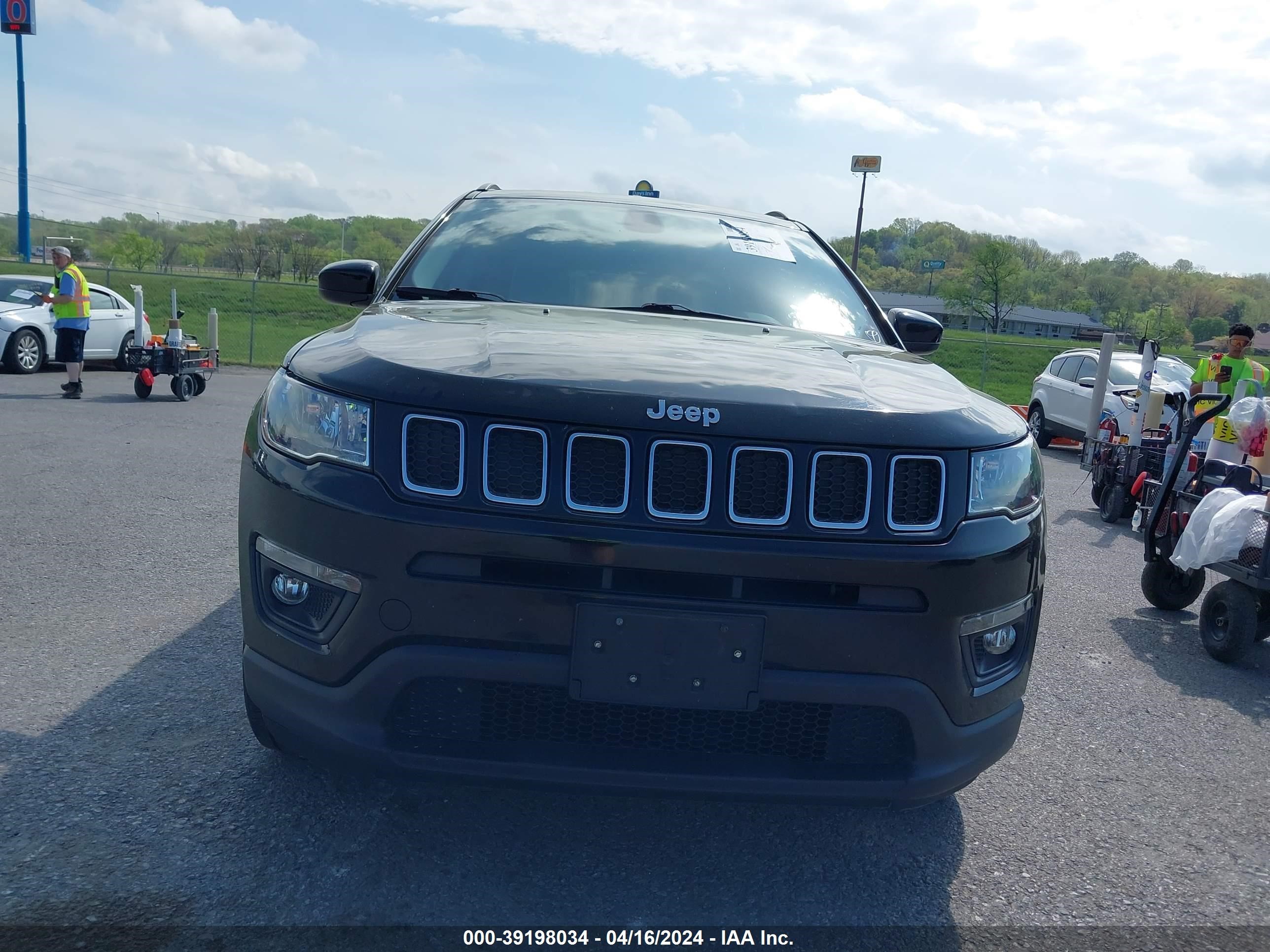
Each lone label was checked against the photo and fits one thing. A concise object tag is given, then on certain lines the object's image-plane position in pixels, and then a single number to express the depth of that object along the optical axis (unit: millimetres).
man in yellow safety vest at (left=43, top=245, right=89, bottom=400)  12992
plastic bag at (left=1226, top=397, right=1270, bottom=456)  6633
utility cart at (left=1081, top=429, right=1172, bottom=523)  8984
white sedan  15844
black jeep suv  2164
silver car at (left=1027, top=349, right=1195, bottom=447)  14461
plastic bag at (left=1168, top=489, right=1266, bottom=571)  4996
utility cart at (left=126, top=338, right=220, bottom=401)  13352
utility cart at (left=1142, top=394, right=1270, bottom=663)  4910
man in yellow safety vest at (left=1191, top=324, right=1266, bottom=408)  10484
